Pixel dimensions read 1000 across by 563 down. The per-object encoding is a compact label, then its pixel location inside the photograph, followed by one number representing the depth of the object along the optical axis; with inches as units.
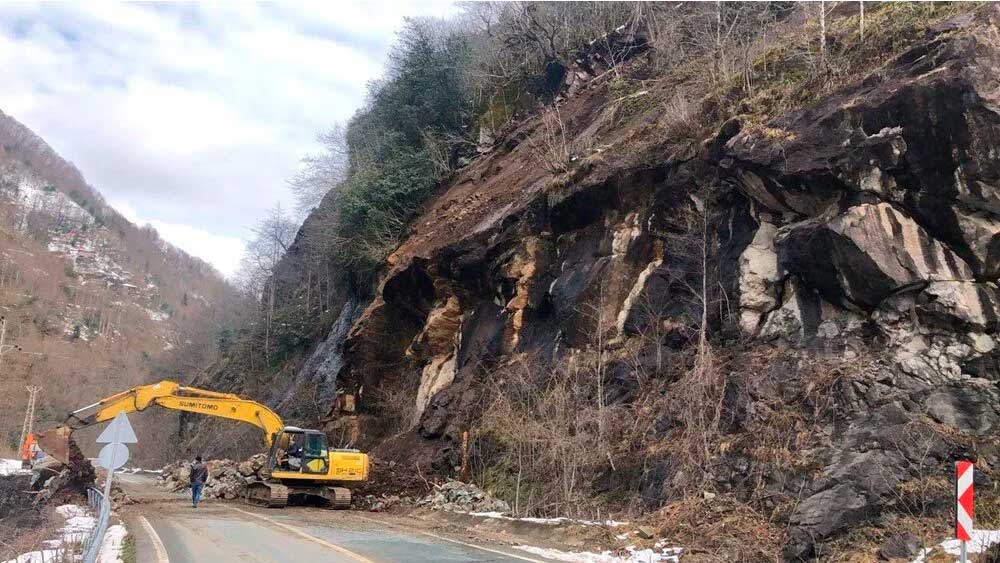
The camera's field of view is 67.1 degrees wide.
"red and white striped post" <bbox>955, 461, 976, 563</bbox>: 311.6
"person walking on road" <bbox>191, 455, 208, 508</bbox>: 839.1
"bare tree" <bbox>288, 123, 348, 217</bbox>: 1756.9
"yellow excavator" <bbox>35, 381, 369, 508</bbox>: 802.8
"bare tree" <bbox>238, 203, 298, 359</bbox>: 2069.4
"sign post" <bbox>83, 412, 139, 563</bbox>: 430.3
